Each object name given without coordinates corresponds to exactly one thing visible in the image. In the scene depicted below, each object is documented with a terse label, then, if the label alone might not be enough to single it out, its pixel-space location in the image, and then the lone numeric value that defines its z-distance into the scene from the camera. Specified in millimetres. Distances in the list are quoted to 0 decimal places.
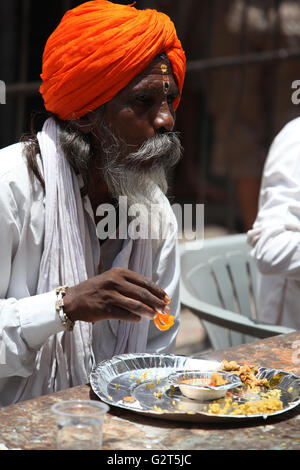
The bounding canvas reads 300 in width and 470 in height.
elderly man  2712
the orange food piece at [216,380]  2444
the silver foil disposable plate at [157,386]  2364
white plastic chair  3049
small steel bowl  2415
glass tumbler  2215
